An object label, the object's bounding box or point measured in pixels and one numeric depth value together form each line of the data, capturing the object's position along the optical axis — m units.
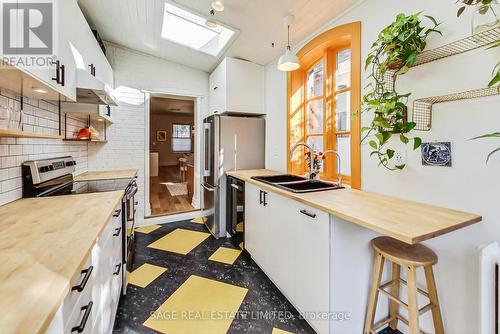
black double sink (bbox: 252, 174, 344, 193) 1.84
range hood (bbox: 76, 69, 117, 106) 1.66
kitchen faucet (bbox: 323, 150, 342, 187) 1.88
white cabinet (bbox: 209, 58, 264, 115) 2.95
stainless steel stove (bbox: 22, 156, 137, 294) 1.58
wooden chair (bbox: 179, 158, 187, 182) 7.25
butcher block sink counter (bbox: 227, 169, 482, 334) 1.07
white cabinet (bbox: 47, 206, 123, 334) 0.71
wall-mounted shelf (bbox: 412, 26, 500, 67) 1.01
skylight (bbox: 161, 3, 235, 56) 2.49
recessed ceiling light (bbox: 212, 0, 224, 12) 1.86
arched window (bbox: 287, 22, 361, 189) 1.78
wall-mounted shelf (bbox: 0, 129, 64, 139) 0.99
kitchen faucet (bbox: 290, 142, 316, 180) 2.11
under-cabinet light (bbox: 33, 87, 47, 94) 1.33
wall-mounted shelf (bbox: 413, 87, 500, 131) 1.14
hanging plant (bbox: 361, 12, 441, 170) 1.27
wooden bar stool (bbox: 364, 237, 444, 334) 1.12
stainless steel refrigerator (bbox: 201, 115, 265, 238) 2.94
